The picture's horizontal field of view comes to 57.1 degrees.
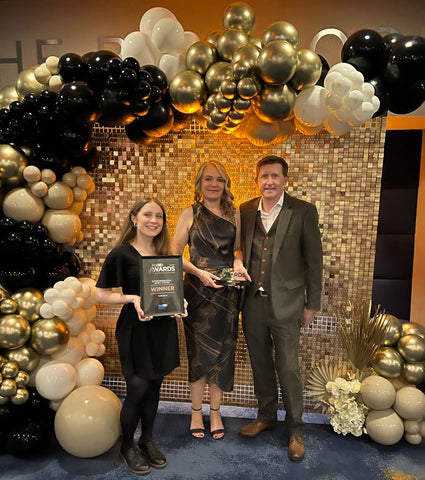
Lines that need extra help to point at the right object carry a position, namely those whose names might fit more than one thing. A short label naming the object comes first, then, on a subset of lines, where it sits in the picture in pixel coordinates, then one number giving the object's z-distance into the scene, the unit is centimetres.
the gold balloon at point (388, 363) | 290
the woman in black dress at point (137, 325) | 232
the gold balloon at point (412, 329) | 306
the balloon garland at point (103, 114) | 247
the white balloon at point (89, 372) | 280
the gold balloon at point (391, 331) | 300
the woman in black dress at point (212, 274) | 275
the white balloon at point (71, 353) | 281
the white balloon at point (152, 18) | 273
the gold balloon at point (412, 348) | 291
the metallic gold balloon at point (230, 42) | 256
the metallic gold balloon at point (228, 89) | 242
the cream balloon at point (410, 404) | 280
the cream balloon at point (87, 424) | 255
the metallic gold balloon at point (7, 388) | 259
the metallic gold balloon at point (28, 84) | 280
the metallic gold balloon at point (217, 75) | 250
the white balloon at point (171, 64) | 269
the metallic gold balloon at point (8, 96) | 295
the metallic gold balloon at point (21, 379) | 266
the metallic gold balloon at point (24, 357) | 269
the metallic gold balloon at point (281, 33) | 246
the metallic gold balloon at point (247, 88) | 239
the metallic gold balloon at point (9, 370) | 263
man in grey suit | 267
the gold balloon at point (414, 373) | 290
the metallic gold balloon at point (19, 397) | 262
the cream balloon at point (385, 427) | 280
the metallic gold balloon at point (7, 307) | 271
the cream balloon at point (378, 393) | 282
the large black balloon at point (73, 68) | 257
